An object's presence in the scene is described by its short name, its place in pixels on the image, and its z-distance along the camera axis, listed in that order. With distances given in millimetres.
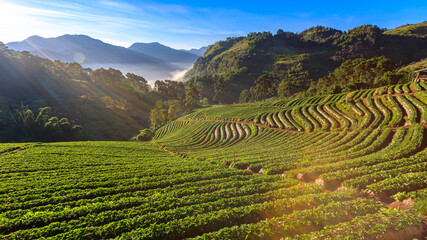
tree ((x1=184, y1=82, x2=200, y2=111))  133138
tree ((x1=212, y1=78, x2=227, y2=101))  179400
